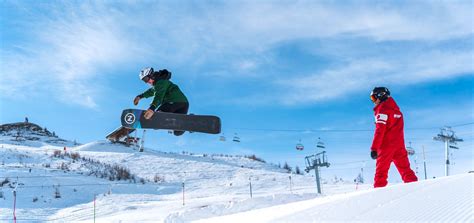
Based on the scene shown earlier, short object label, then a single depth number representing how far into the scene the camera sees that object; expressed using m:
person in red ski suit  6.50
